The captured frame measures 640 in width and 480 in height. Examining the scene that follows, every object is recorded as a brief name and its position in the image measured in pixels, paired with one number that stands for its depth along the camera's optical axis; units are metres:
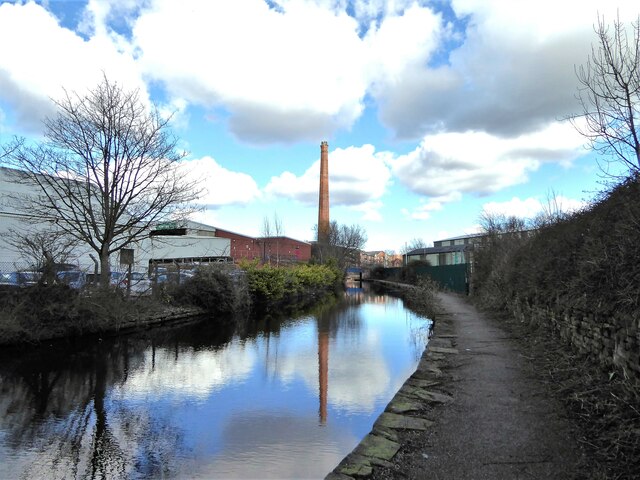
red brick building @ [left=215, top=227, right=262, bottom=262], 68.19
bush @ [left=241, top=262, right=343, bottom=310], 25.72
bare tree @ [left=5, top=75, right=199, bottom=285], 17.56
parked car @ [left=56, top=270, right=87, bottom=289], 13.60
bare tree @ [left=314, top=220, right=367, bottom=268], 60.78
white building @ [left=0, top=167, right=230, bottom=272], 16.27
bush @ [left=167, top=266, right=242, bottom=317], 20.92
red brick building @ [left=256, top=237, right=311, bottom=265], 66.01
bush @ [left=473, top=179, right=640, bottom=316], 5.56
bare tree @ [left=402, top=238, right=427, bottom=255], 89.09
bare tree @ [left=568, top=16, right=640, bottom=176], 7.64
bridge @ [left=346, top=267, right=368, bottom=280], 75.77
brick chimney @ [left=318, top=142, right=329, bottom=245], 63.97
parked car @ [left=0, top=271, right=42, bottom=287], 12.95
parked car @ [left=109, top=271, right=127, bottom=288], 16.52
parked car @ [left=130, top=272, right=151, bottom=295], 17.92
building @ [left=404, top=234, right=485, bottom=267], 64.59
